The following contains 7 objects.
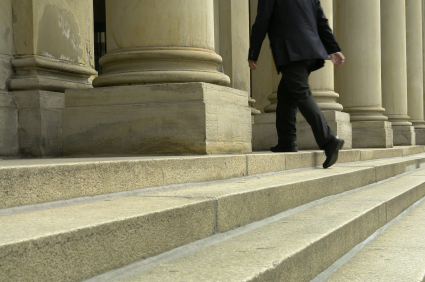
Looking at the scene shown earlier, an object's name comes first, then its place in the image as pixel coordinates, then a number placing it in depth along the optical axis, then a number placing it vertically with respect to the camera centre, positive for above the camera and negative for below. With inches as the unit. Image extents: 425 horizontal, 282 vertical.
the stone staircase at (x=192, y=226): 89.4 -19.4
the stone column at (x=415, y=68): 941.8 +136.9
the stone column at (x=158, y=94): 220.4 +22.8
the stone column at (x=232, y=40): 518.3 +107.0
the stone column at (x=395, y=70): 763.4 +106.8
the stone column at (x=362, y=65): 576.1 +87.1
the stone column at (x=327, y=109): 402.0 +27.3
